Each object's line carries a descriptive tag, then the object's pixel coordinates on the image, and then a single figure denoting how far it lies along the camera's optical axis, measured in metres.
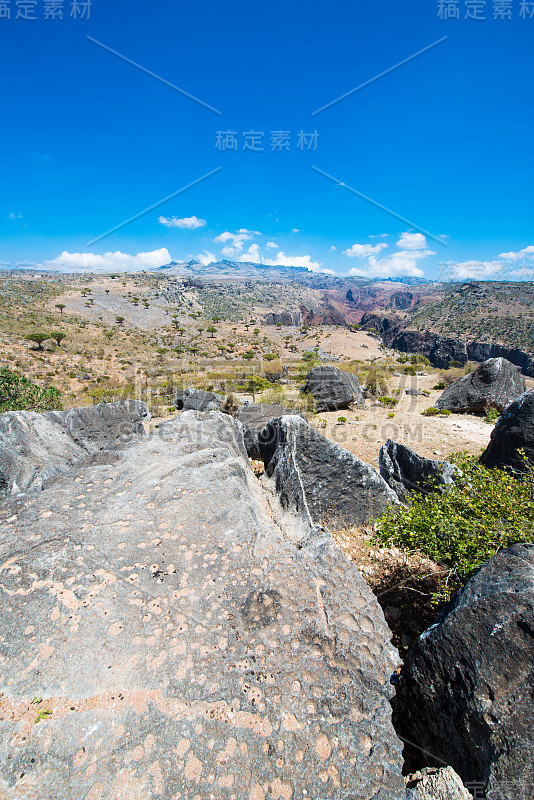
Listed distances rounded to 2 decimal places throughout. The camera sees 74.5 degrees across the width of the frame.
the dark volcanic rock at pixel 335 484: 7.61
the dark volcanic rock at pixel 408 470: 7.58
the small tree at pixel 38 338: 38.71
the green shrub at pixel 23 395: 13.43
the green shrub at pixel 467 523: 4.18
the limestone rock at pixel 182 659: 2.54
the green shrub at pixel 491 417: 17.39
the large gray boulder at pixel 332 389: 20.62
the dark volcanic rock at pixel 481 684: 2.54
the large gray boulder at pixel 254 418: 11.80
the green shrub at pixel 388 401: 22.20
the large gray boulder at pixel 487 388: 18.64
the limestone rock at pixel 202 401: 19.56
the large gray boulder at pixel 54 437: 7.28
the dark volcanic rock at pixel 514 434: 8.52
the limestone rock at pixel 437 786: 2.57
